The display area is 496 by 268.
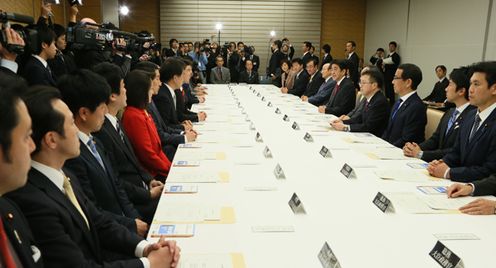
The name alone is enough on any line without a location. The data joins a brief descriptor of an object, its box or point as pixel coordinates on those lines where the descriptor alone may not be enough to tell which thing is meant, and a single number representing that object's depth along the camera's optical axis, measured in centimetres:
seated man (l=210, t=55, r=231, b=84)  946
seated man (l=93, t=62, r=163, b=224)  232
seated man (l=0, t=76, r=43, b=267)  98
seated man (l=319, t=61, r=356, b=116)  514
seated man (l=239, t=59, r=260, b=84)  999
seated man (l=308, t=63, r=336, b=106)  596
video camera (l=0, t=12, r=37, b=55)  268
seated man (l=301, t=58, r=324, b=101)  687
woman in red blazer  274
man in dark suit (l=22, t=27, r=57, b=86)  363
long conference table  143
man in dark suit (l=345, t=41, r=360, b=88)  1085
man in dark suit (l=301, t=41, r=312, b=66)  1012
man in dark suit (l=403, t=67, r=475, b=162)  300
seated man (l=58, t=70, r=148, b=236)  181
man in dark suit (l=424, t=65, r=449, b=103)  766
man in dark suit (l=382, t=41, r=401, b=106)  988
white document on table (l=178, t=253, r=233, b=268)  134
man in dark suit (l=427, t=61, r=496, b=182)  231
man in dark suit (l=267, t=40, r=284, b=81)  1091
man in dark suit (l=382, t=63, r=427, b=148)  344
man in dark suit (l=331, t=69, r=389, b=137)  384
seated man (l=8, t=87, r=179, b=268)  121
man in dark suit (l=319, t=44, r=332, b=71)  1052
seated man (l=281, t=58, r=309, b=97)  748
